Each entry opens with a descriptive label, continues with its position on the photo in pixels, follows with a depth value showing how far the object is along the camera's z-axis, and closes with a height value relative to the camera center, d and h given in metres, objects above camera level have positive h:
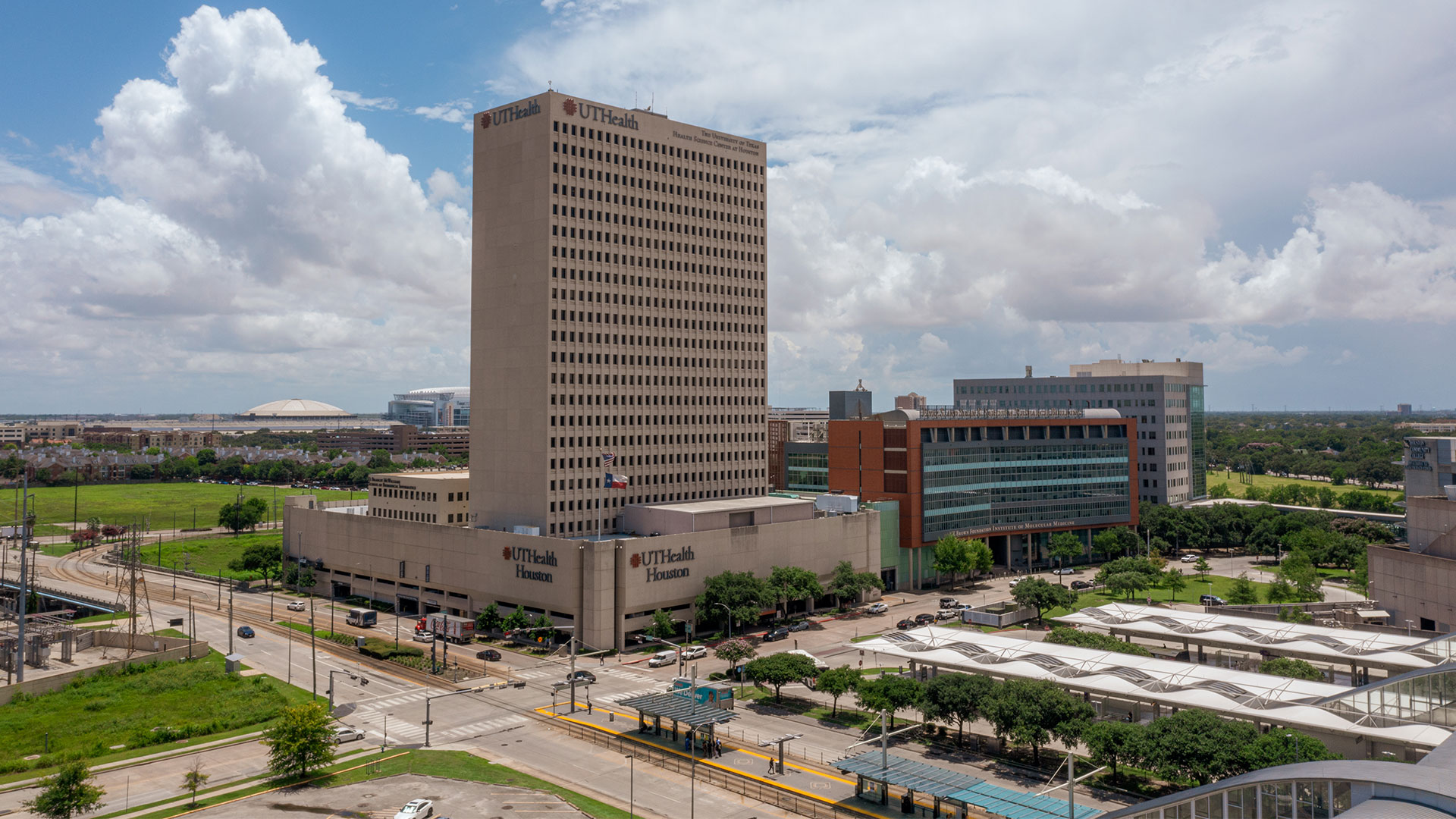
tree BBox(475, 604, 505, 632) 118.50 -25.02
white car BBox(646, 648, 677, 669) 103.50 -27.02
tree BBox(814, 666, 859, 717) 80.62 -23.07
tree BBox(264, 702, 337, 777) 66.38 -23.23
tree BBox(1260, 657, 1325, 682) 75.88 -21.05
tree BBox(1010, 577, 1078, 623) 119.50 -22.70
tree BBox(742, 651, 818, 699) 83.88 -22.83
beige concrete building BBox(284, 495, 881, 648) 111.69 -18.92
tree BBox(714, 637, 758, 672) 95.56 -24.06
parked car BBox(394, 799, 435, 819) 58.66 -25.04
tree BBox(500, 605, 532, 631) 113.62 -24.36
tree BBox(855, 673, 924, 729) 74.94 -22.69
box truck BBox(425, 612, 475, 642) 115.00 -25.57
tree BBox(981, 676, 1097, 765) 65.81 -21.71
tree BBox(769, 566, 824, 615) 123.50 -21.80
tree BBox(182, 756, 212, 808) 64.31 -25.19
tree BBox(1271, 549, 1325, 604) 123.12 -22.09
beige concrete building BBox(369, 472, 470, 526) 139.88 -10.66
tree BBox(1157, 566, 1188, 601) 139.50 -24.90
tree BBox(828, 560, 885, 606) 130.38 -22.97
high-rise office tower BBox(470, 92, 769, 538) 123.50 +17.04
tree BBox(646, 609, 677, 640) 111.38 -24.65
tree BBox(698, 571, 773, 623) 115.81 -22.02
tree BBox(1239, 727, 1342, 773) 56.00 -20.75
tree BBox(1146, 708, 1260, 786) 57.47 -21.11
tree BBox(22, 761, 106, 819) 57.44 -23.44
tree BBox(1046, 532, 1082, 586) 159.75 -21.70
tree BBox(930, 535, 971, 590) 145.50 -21.28
